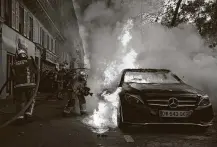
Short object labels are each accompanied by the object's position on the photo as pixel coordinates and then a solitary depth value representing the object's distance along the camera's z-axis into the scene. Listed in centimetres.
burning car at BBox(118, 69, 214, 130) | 739
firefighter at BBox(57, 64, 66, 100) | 1860
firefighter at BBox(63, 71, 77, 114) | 1055
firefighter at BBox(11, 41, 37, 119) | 899
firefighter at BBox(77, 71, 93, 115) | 1109
